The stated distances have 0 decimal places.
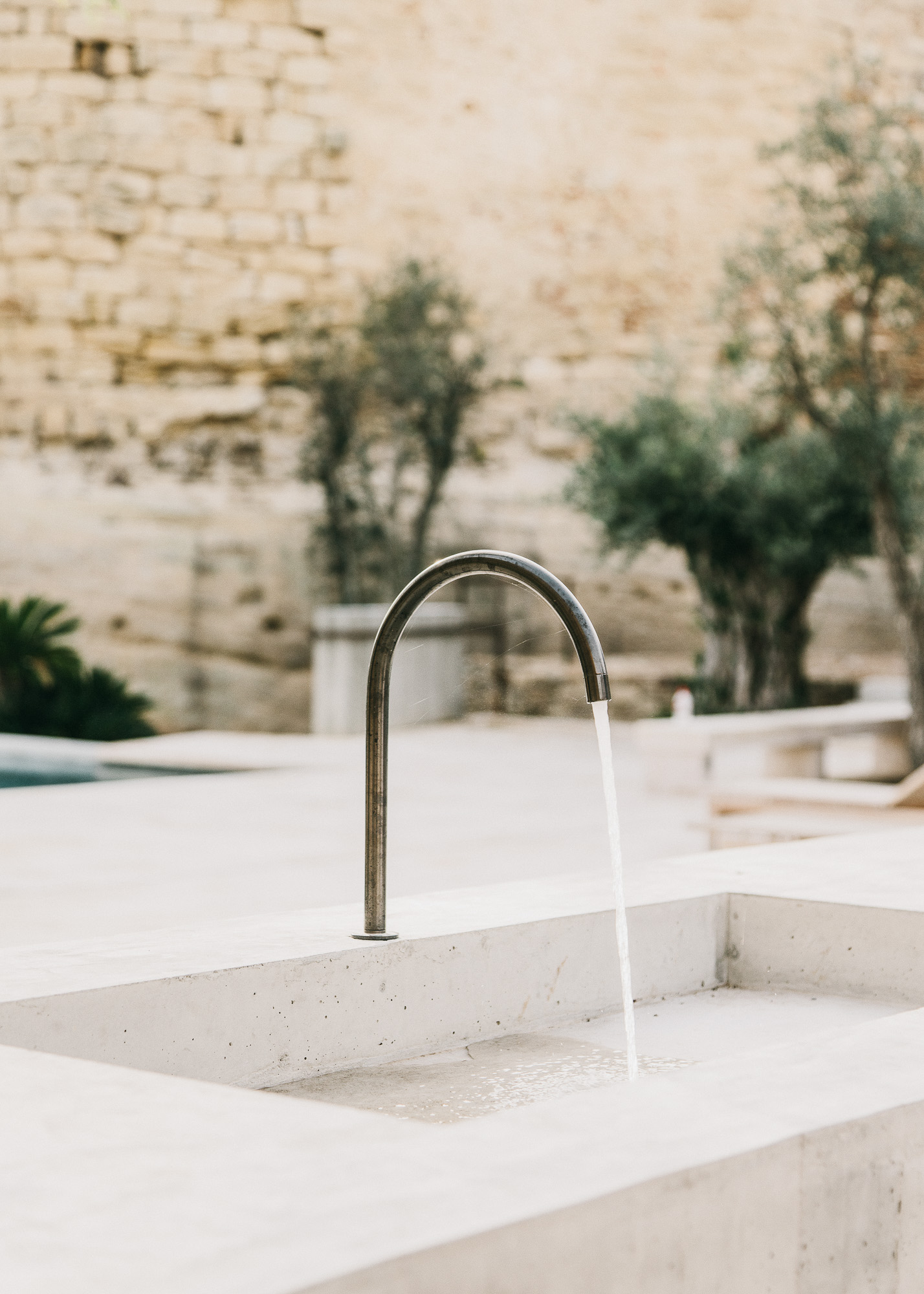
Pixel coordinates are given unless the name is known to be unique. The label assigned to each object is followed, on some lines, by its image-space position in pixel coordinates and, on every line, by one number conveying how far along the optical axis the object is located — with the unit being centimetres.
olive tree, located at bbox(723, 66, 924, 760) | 899
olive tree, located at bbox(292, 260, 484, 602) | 1351
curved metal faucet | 237
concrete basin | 179
